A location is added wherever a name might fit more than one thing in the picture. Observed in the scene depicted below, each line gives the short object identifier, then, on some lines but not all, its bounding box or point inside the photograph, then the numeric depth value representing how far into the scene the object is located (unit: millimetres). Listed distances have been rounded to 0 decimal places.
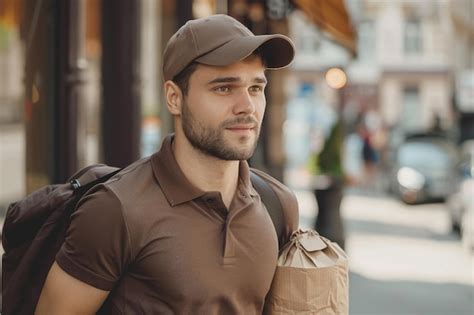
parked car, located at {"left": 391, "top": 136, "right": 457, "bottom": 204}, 23172
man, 2488
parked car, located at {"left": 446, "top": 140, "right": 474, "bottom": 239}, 15133
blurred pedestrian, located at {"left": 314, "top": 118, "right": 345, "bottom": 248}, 11531
